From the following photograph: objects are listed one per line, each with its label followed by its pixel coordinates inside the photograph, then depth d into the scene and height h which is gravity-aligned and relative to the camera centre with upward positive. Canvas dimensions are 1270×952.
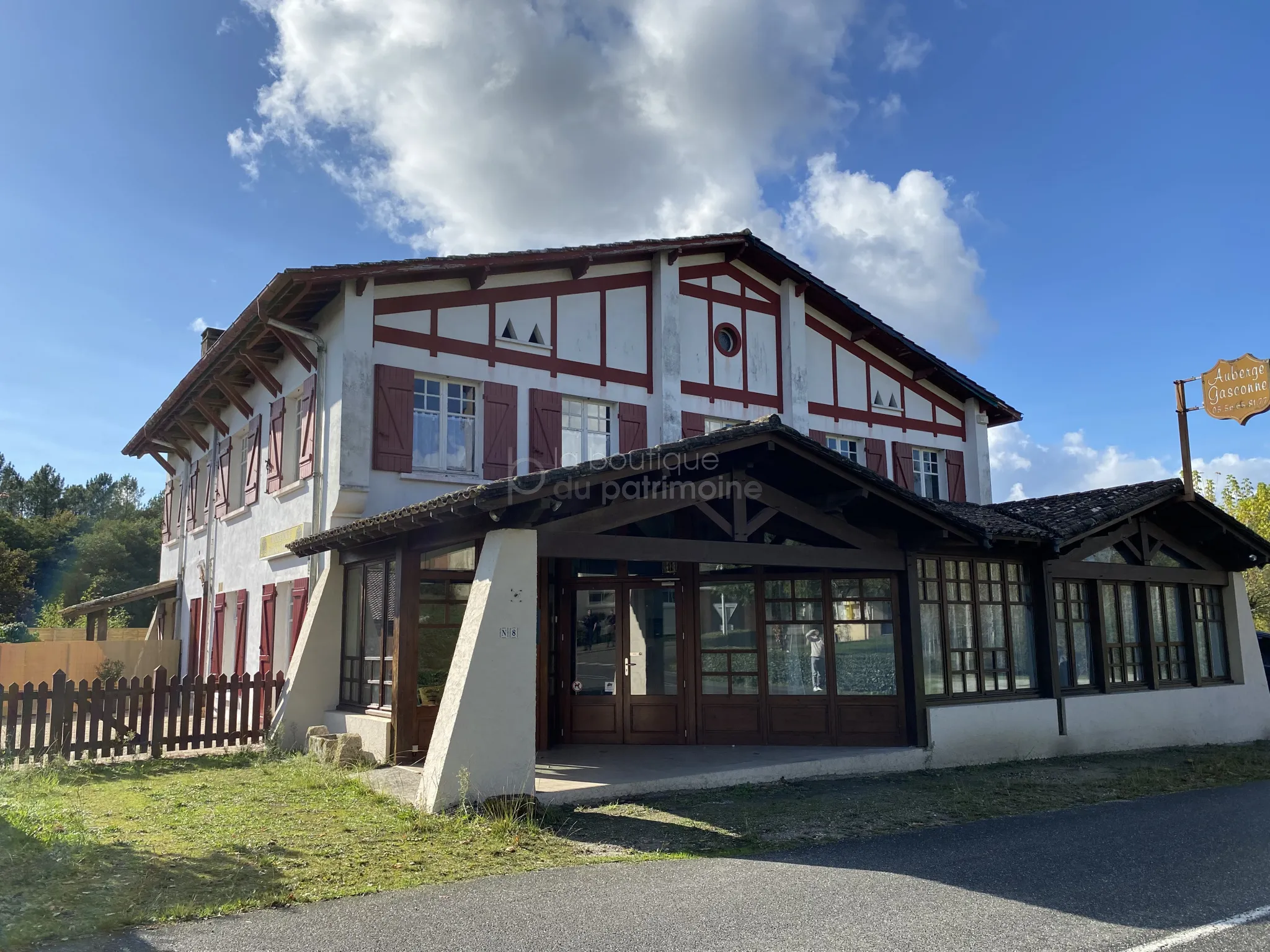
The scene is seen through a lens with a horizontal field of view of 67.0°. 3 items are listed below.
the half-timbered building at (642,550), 9.33 +1.00
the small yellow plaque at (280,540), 13.65 +1.48
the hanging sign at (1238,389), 14.12 +3.59
